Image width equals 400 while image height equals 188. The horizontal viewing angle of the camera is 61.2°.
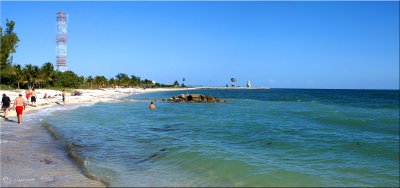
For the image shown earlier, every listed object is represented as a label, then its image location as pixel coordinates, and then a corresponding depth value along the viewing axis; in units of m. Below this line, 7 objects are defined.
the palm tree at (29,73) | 71.12
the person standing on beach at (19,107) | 19.77
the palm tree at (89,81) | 126.62
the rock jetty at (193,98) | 61.19
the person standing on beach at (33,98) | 33.88
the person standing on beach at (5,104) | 21.80
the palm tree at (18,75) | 67.84
